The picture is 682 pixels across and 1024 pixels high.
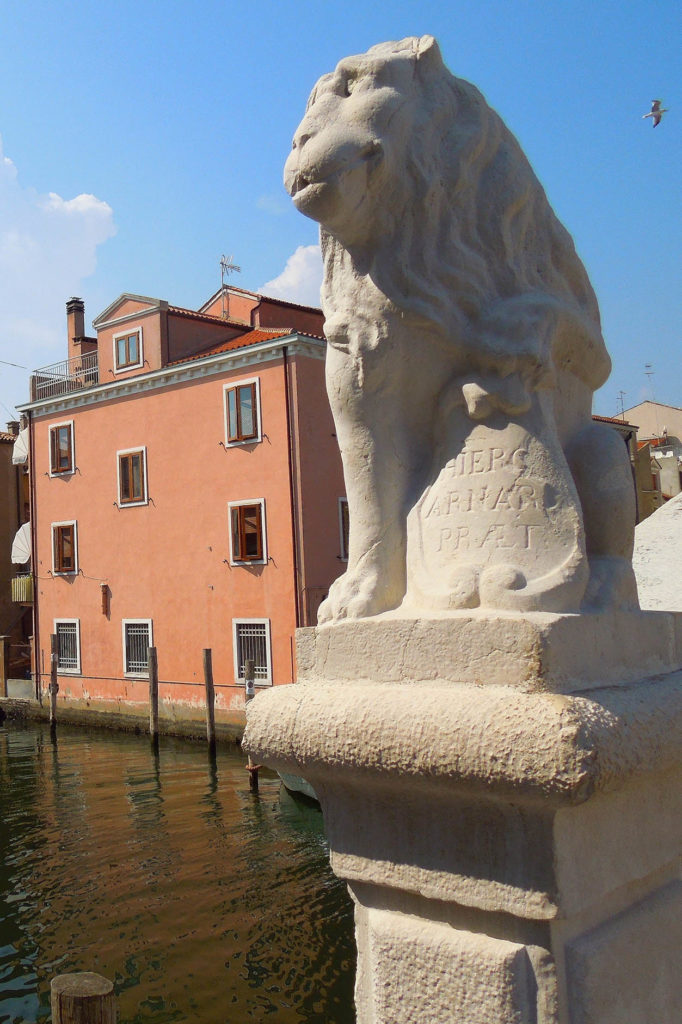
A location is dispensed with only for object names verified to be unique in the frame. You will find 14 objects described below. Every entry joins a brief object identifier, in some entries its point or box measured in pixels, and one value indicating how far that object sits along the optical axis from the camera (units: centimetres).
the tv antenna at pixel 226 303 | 2533
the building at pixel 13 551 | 2819
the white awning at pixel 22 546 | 2650
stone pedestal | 175
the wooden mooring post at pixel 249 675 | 1786
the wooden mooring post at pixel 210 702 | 1875
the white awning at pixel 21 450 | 2694
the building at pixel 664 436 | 3406
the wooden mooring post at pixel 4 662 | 2671
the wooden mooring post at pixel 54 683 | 2236
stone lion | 214
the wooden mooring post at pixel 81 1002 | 334
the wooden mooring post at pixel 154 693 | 1992
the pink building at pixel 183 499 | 1952
